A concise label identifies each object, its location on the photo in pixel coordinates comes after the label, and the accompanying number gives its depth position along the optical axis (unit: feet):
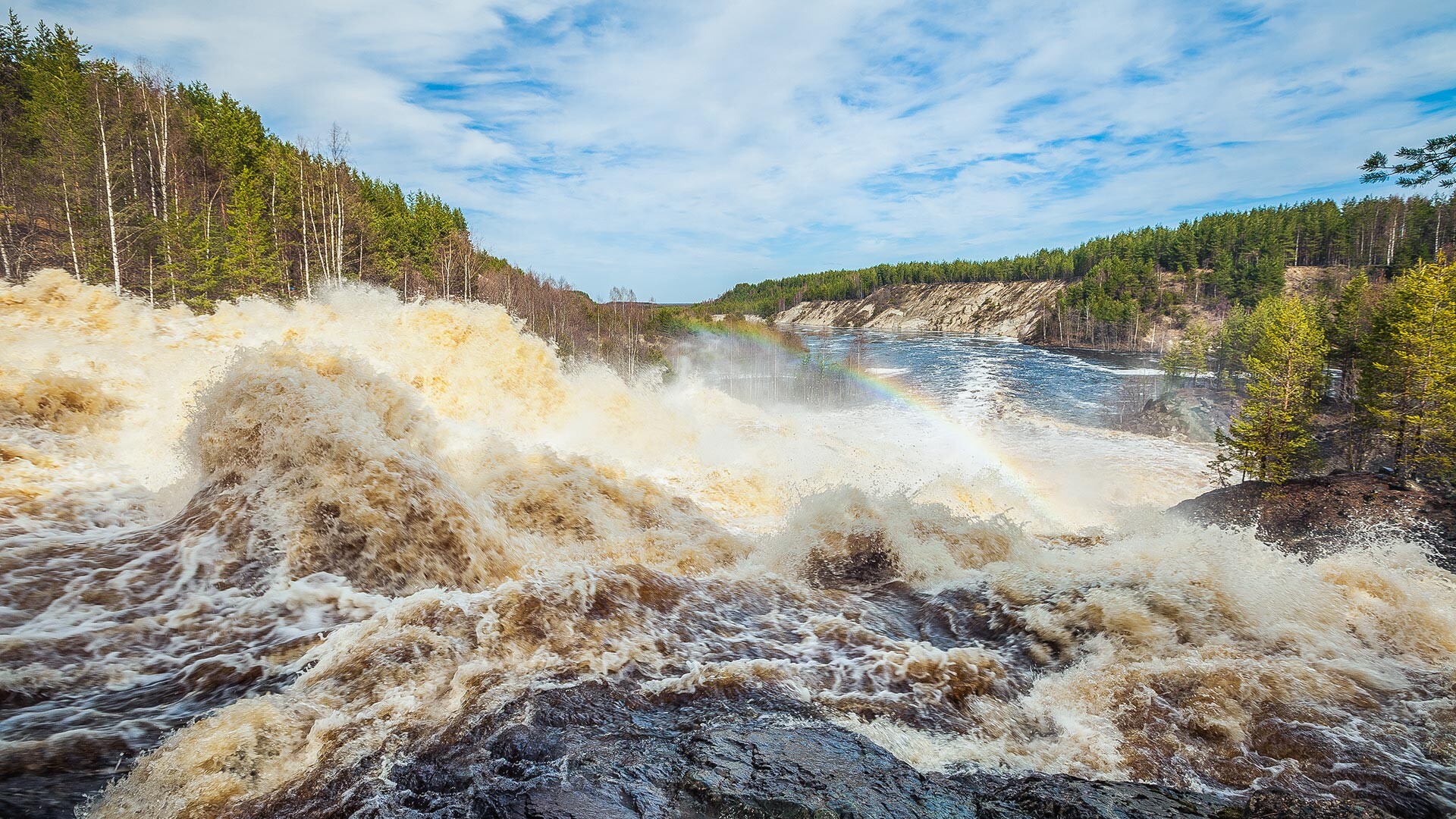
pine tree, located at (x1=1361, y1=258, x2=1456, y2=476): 82.28
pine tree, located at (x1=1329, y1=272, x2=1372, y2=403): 142.00
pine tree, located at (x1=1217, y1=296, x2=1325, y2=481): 89.15
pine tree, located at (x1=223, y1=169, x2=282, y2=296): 101.76
